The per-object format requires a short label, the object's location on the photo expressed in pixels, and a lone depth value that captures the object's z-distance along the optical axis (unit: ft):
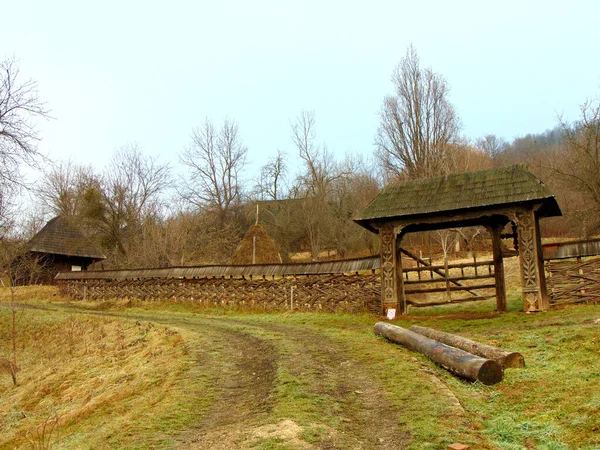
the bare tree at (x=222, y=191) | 164.45
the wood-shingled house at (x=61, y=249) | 129.75
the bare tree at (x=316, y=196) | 147.13
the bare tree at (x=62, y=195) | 163.75
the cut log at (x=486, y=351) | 29.43
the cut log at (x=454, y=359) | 27.30
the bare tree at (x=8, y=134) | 63.93
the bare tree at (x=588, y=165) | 90.80
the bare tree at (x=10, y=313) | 53.88
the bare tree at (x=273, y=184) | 171.94
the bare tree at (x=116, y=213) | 129.70
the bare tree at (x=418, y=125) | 123.24
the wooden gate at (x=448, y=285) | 61.31
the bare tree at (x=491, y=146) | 180.65
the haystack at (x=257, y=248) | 104.32
